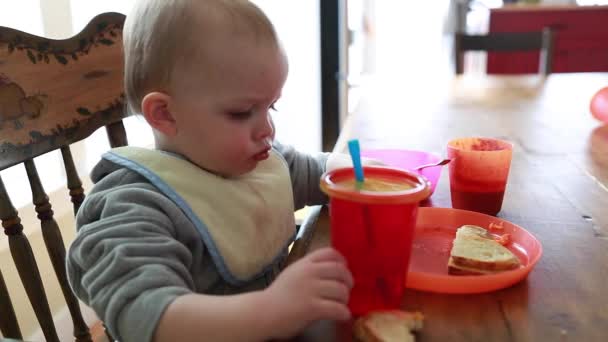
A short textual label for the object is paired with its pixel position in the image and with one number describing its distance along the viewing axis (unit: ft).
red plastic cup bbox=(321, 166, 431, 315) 1.66
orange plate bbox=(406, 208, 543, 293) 1.93
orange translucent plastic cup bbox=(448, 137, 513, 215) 2.69
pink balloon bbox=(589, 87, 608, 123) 4.93
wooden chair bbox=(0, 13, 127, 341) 2.53
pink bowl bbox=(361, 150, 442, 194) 3.02
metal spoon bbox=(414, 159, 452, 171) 2.72
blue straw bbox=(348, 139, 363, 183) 1.80
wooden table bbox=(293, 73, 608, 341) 1.75
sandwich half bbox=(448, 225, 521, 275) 2.00
